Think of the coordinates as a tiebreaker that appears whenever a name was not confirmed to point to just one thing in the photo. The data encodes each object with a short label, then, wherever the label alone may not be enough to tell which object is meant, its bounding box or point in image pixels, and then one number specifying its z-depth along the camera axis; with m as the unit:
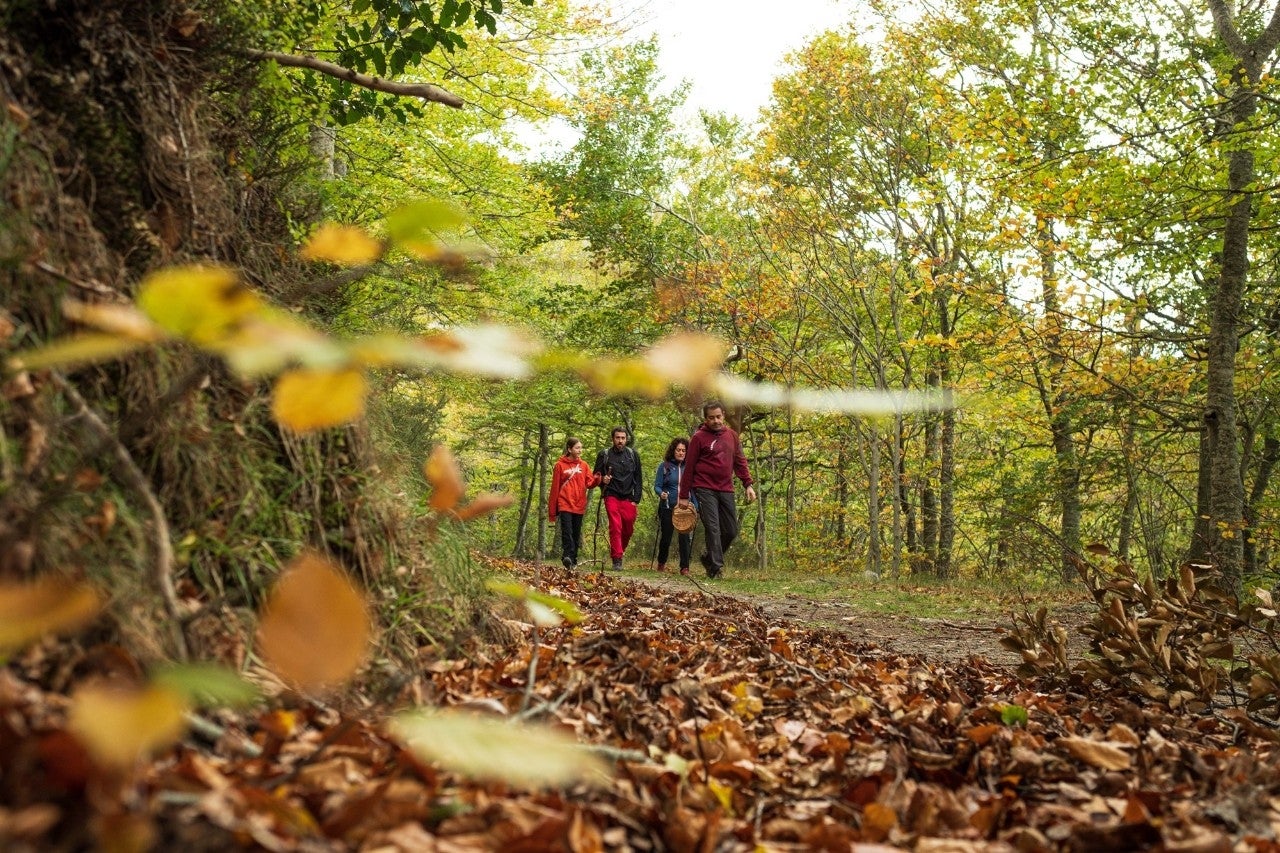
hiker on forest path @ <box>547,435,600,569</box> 11.12
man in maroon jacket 10.26
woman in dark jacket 12.80
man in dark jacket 11.50
